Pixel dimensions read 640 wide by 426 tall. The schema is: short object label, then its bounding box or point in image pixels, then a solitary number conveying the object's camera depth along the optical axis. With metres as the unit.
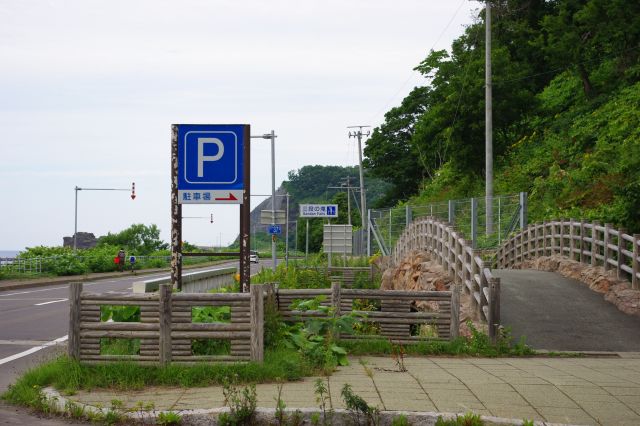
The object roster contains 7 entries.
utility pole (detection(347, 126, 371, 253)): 61.34
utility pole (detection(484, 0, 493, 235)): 31.33
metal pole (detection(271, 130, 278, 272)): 47.54
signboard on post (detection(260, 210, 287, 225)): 41.53
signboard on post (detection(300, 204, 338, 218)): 37.72
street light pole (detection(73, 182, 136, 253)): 60.03
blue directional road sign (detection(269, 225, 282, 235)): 43.67
